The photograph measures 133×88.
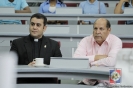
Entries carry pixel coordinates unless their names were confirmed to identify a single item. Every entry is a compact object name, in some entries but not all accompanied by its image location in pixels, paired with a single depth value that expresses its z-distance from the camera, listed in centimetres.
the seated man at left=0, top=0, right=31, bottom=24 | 946
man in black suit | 601
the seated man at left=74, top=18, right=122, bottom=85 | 604
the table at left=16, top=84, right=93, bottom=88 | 396
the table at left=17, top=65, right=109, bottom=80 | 446
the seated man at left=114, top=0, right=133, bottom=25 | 896
